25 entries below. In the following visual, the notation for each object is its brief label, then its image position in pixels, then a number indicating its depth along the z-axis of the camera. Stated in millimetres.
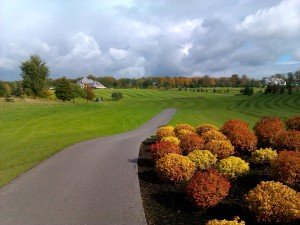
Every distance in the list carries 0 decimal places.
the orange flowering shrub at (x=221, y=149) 9675
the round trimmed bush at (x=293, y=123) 11935
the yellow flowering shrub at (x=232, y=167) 7864
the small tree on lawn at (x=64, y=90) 56261
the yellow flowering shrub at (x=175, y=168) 7989
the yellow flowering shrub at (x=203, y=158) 8844
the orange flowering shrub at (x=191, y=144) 10530
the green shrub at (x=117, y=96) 65369
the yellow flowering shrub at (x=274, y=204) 5409
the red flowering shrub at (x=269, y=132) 10837
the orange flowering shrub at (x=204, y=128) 13018
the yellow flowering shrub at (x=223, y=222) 4735
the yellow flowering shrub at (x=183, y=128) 13909
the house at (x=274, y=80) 112907
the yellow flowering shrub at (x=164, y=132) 13085
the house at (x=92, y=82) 109110
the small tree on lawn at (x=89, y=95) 62602
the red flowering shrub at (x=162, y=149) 9684
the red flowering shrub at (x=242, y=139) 10491
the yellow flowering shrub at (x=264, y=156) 8885
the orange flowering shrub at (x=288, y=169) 6927
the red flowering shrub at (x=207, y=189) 6336
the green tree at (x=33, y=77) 59720
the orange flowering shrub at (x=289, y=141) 9305
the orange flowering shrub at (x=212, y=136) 11039
